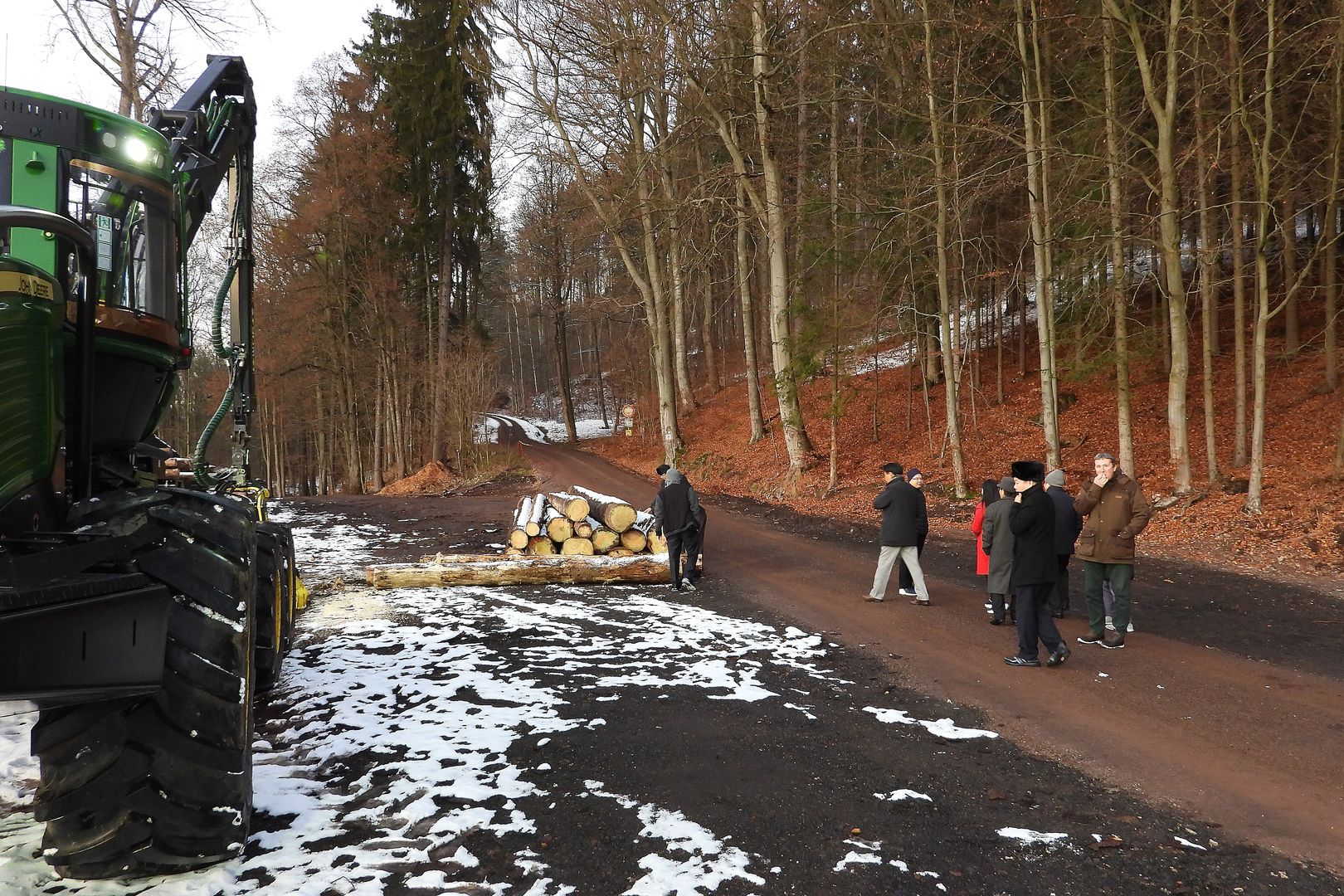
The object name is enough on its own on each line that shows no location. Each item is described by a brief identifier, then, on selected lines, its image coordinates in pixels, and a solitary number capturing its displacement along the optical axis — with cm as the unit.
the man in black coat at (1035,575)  670
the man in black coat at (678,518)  1041
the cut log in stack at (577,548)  1200
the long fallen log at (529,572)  1031
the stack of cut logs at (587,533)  1210
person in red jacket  952
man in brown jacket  727
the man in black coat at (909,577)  965
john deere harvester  273
